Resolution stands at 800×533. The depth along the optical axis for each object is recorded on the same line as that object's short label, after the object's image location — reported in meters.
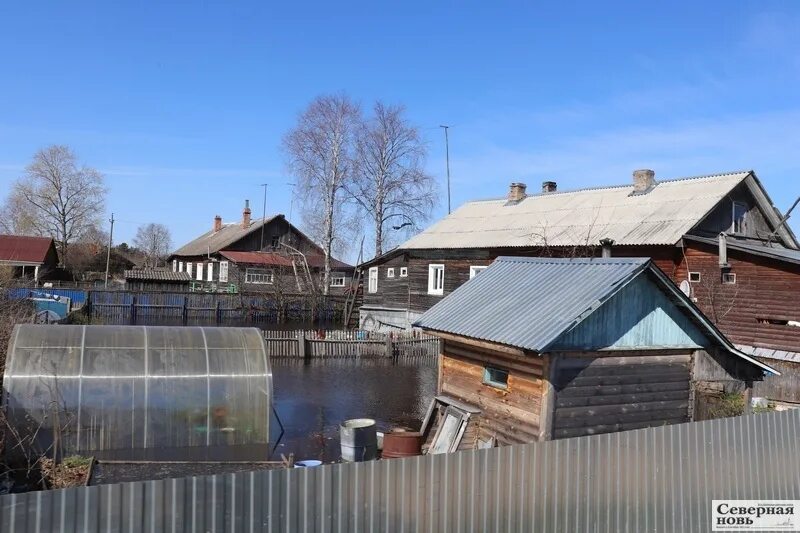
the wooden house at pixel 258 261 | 49.41
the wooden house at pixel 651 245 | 20.59
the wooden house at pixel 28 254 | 48.22
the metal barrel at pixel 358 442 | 11.78
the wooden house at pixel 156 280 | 46.41
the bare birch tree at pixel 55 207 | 70.25
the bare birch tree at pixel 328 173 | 43.22
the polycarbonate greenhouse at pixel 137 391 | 11.55
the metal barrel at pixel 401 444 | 11.58
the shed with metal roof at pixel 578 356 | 10.41
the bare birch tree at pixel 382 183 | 45.53
